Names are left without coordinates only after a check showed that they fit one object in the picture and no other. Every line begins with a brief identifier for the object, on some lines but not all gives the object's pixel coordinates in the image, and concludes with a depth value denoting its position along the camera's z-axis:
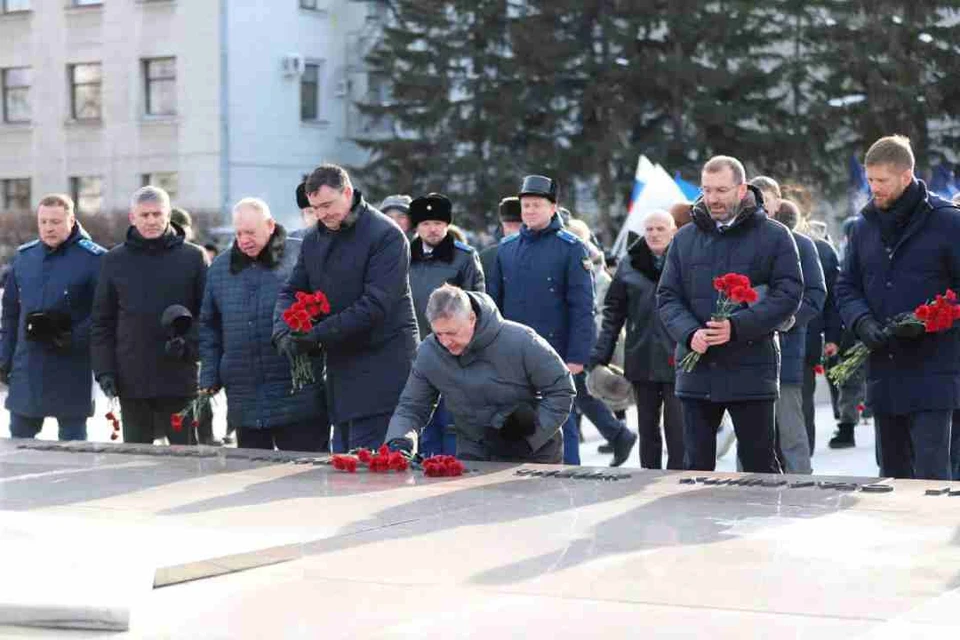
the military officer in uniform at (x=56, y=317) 11.27
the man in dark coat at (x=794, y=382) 10.34
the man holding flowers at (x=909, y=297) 8.75
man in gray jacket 8.92
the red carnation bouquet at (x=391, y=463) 8.91
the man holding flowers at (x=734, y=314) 8.76
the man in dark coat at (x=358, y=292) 9.63
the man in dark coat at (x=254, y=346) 10.02
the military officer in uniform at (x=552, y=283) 11.41
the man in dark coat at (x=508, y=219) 12.77
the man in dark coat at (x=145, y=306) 10.78
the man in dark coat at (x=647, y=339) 11.62
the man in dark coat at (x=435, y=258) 11.36
